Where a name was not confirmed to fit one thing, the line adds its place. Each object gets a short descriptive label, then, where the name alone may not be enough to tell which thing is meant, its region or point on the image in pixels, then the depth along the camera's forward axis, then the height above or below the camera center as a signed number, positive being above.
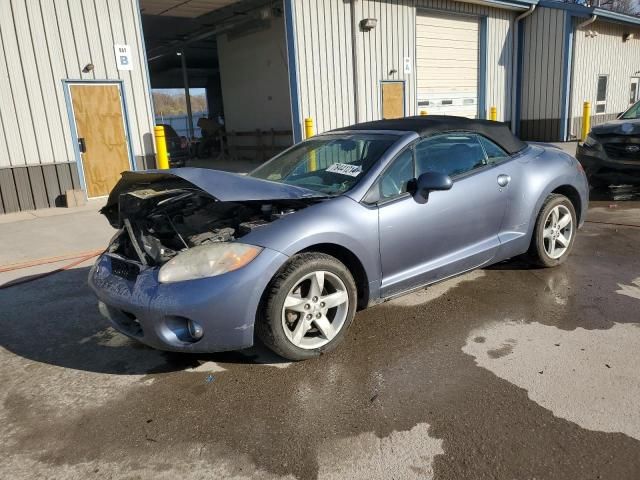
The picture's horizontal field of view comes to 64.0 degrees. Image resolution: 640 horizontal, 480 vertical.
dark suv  7.87 -0.82
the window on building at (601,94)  19.75 +0.20
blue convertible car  2.97 -0.75
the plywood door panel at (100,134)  9.62 -0.08
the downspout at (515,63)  17.41 +1.42
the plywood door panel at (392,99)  14.21 +0.35
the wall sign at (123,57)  9.76 +1.34
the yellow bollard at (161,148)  9.34 -0.39
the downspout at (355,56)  12.96 +1.47
